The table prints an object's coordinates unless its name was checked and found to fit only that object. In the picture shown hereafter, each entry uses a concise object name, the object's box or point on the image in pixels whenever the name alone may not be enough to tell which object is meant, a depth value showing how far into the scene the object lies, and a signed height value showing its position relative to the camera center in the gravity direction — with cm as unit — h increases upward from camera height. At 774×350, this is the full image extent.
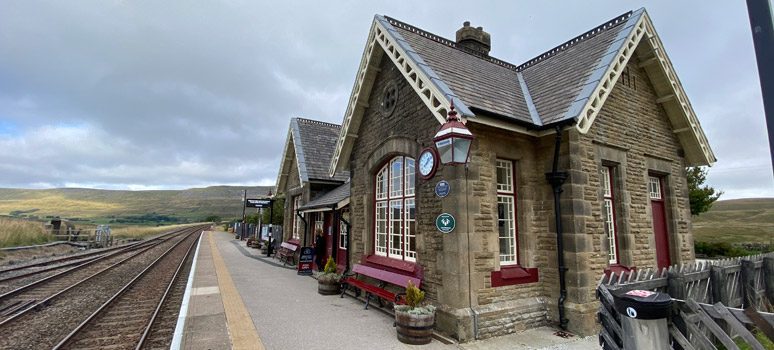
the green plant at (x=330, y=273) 982 -162
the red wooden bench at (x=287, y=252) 1670 -177
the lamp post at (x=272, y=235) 2145 -129
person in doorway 1433 -136
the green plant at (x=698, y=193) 1848 +134
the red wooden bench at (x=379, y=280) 727 -145
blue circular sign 644 +54
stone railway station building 648 +109
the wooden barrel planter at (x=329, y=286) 979 -196
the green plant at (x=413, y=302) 608 -151
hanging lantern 564 +127
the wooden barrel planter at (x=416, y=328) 578 -186
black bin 337 -87
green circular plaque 632 -11
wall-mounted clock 694 +111
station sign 2258 +90
